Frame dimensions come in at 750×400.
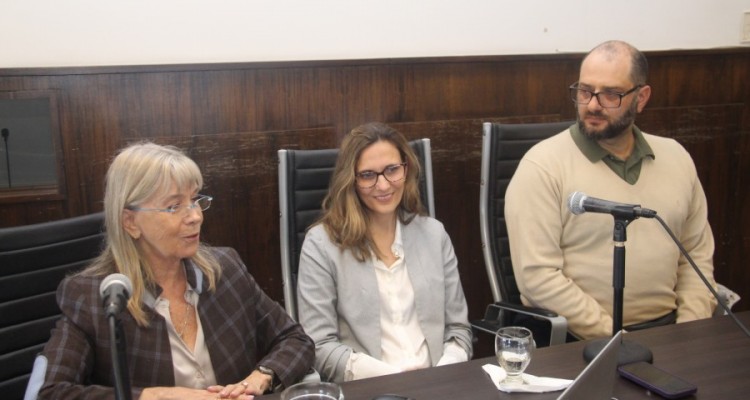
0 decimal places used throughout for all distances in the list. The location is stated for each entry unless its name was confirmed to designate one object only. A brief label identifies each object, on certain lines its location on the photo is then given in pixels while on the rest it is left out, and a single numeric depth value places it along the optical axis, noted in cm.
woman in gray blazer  212
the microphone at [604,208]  163
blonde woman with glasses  163
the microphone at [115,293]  112
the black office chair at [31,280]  182
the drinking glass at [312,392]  136
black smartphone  147
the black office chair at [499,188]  251
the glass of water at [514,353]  152
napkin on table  150
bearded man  229
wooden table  149
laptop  114
